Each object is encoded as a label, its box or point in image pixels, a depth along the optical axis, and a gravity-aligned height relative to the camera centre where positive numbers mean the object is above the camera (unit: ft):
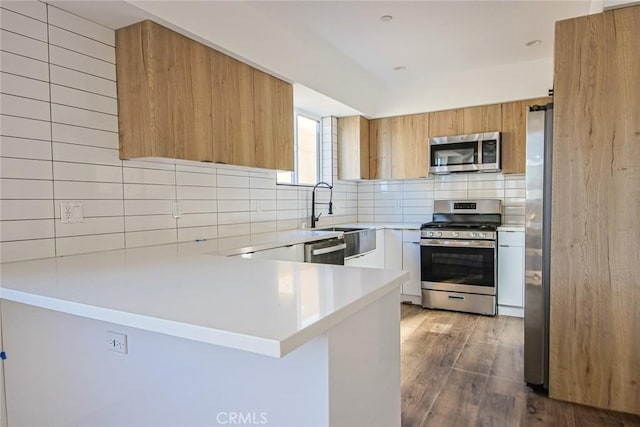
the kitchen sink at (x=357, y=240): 11.31 -1.17
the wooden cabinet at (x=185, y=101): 6.54 +1.99
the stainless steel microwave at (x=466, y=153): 12.54 +1.62
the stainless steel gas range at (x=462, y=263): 12.04 -2.01
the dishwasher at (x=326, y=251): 9.33 -1.25
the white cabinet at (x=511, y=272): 11.82 -2.24
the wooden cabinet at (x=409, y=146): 13.88 +2.05
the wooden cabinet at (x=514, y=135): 12.28 +2.11
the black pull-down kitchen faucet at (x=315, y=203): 12.76 -0.01
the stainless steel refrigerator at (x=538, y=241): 7.17 -0.79
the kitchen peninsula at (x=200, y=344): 2.90 -1.38
